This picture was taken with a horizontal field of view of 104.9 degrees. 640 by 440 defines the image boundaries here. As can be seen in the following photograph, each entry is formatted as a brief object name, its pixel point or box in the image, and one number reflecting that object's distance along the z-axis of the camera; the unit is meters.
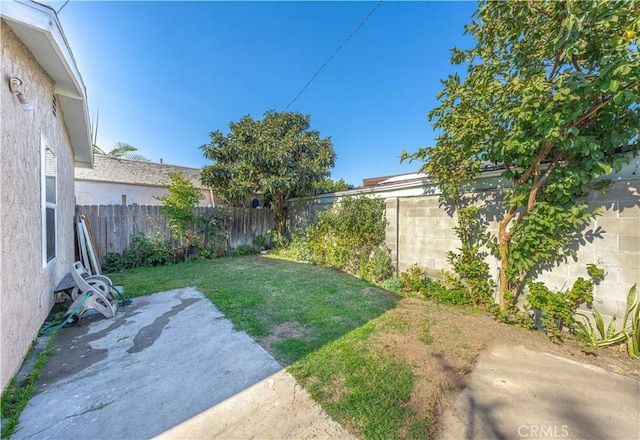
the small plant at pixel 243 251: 9.21
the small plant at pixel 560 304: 3.10
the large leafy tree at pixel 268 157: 7.95
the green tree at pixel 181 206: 7.74
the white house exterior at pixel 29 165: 2.14
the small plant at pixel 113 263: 6.77
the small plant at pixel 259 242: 9.86
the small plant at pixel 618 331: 2.73
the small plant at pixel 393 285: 5.15
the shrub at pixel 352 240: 5.91
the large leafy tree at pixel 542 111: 2.41
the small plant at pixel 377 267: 5.68
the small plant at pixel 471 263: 4.13
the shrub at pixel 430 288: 4.29
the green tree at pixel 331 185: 8.74
